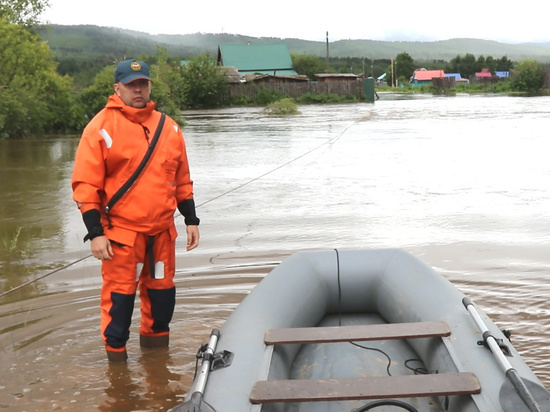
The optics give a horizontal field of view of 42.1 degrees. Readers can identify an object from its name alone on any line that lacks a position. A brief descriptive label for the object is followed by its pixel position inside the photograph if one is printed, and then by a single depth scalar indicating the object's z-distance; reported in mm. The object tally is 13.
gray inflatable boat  2816
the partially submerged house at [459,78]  104694
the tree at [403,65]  116794
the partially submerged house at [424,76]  105456
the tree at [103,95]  23859
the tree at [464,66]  120188
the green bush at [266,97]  43688
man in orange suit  3770
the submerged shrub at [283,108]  31375
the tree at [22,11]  23047
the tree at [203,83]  42094
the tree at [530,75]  56875
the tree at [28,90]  20755
